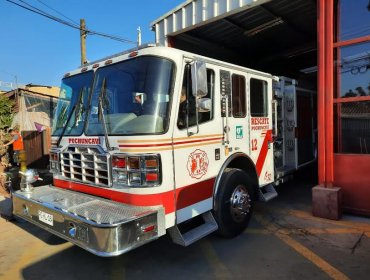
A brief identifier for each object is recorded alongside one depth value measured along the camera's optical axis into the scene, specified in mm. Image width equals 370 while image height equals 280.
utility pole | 15750
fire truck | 3580
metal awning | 6691
